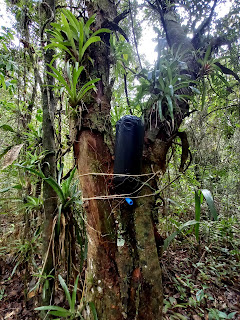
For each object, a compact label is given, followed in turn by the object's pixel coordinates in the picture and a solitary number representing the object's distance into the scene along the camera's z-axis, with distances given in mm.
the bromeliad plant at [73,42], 1229
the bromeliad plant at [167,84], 1383
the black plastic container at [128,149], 1066
